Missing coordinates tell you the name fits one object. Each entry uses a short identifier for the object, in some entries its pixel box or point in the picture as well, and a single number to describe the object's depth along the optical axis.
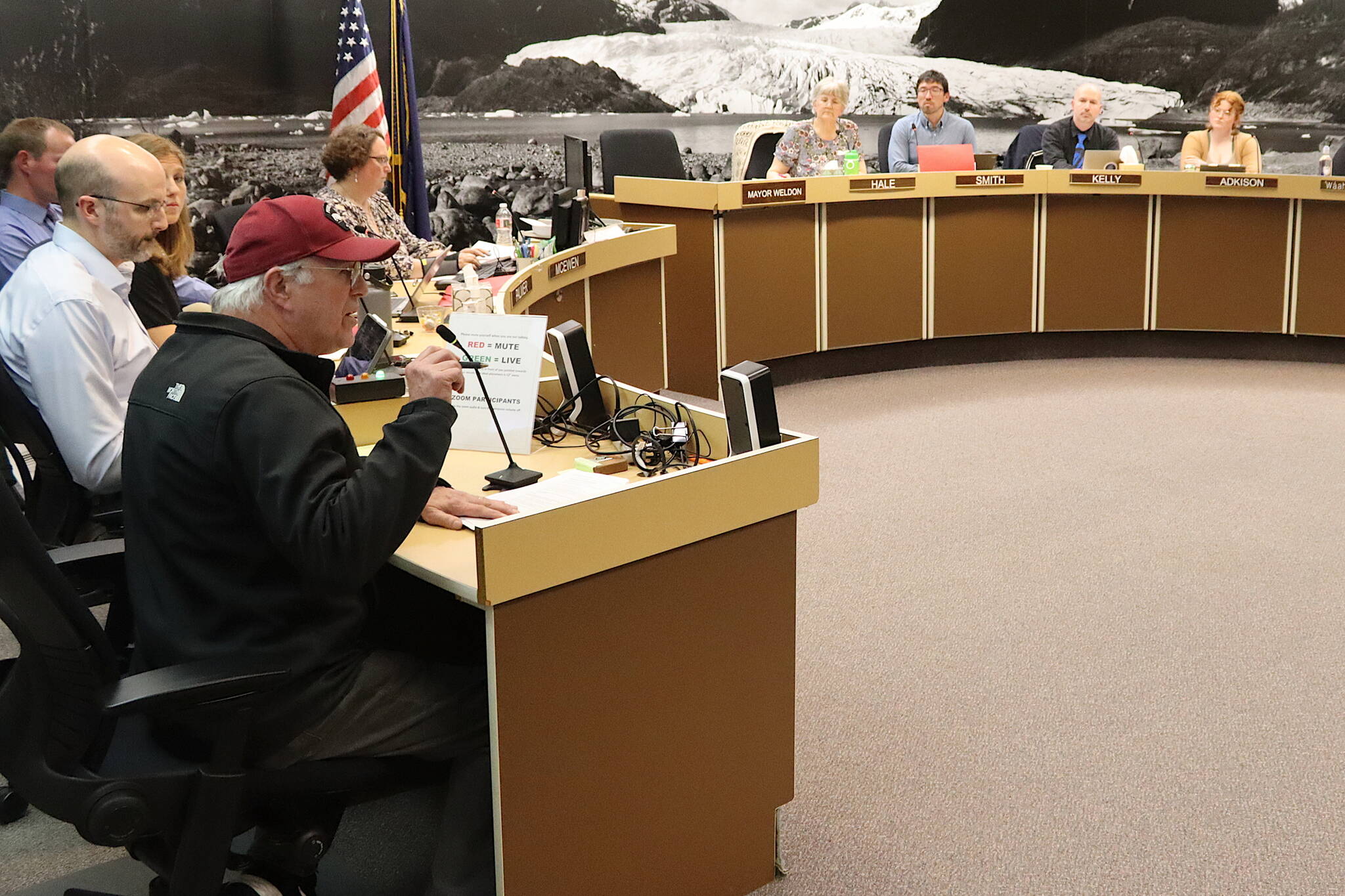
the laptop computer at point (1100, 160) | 6.68
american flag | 6.49
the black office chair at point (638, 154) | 6.59
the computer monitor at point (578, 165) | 5.17
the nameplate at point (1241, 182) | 6.38
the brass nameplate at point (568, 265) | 4.65
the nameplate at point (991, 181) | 6.45
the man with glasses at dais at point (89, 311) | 2.45
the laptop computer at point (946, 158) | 6.58
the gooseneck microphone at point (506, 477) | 2.23
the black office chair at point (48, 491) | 2.34
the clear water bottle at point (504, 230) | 4.86
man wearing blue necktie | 7.07
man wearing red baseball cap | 1.63
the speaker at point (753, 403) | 2.06
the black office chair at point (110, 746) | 1.55
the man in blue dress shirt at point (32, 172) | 3.62
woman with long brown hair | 3.05
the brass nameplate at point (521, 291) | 3.99
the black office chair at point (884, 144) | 8.36
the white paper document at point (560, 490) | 1.92
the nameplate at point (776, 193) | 5.96
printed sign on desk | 2.43
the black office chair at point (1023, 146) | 7.58
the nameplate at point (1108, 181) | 6.51
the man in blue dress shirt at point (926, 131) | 7.13
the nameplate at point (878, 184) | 6.20
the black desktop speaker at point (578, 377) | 2.62
